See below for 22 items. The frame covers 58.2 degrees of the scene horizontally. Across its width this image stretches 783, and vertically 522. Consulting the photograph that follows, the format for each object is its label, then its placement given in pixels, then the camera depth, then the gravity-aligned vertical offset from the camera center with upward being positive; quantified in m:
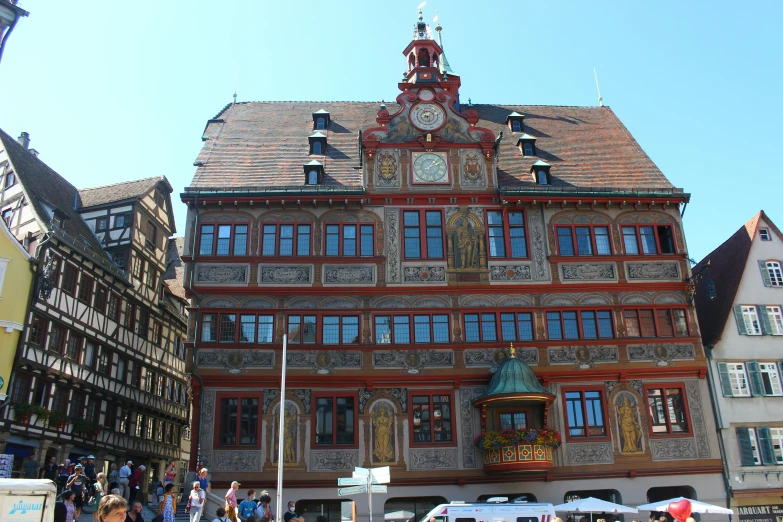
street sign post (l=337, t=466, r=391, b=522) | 14.56 +0.56
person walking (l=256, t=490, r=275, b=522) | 14.80 +0.13
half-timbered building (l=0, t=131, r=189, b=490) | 27.14 +8.21
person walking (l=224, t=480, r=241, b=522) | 13.59 +0.18
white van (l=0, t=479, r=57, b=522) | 7.28 +0.16
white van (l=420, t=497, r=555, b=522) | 19.97 -0.18
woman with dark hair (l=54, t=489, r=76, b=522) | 12.32 +0.11
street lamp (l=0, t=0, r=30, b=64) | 14.48 +9.82
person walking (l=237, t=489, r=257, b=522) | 16.39 +0.04
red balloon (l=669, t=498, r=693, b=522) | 11.59 -0.14
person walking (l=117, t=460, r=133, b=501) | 21.41 +1.01
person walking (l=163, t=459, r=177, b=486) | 21.80 +1.11
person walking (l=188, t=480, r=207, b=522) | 16.66 +0.20
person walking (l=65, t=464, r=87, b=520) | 15.78 +0.70
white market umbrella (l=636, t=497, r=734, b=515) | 21.86 -0.20
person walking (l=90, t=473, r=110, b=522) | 18.05 +0.63
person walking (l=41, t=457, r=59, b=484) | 21.23 +1.27
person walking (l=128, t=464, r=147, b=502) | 23.09 +0.98
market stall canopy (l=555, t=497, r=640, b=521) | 21.42 -0.10
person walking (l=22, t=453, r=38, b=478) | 23.12 +1.48
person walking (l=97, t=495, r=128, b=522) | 5.86 +0.04
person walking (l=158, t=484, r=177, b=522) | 16.94 +0.13
